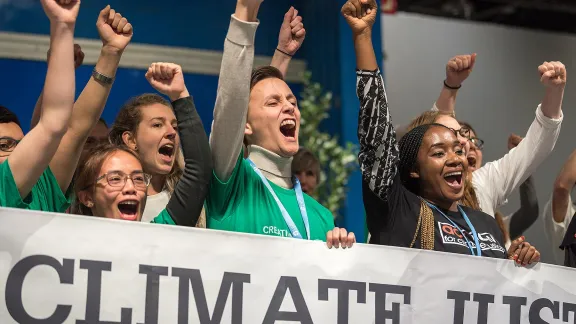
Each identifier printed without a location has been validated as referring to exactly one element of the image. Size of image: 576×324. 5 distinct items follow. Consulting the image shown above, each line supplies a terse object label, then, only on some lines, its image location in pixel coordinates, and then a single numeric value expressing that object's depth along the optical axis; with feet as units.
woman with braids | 19.97
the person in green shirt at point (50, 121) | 16.97
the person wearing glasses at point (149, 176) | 18.72
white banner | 16.63
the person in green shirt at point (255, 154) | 18.74
